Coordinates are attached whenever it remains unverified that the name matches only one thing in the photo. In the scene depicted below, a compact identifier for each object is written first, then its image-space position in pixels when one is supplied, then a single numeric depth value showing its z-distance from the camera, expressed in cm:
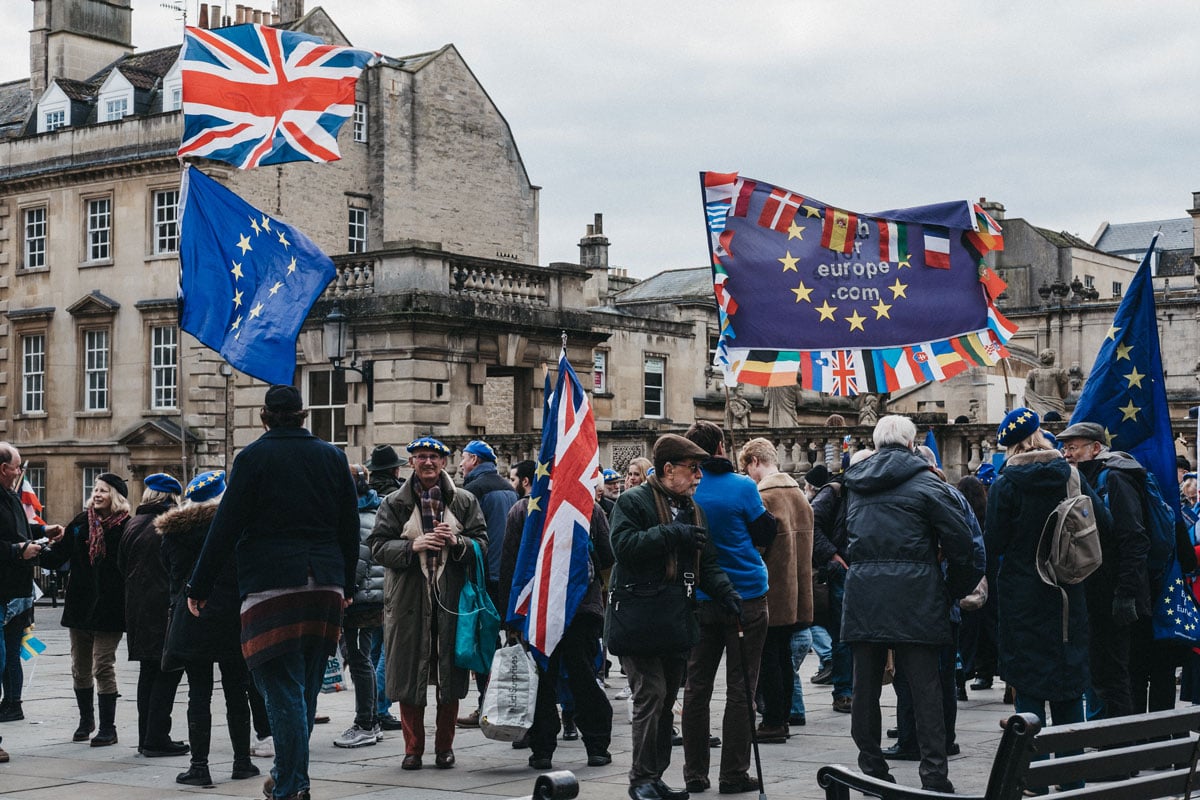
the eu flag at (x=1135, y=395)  958
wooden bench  478
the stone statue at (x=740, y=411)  2888
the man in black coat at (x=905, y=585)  852
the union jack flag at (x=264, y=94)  1428
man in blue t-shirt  888
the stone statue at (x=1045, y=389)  2317
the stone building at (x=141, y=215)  3603
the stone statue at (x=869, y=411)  2295
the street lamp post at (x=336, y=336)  2506
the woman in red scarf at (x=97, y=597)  1120
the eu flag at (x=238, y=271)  1238
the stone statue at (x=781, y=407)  2877
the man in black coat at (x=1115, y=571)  892
